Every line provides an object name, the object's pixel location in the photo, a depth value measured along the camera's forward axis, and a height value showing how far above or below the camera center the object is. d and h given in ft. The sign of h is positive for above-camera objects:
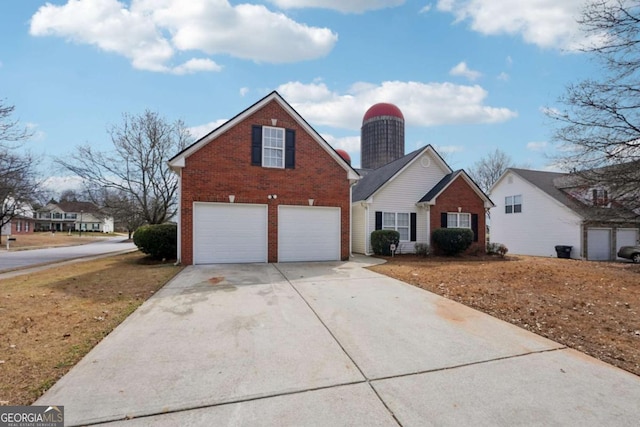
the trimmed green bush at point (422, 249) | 51.85 -5.24
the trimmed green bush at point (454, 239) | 50.70 -3.51
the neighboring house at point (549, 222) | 63.10 -0.69
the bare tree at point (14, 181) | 56.13 +8.70
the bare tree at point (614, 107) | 37.78 +14.54
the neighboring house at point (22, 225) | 130.34 -3.30
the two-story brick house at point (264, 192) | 36.86 +3.45
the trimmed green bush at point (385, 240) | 49.70 -3.53
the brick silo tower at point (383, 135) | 98.02 +27.39
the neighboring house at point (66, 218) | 217.97 +0.54
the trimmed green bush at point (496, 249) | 52.70 -5.47
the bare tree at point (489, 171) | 126.52 +20.44
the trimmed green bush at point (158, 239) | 41.68 -2.83
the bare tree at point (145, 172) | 60.39 +9.25
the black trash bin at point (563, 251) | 63.51 -6.79
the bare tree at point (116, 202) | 62.95 +3.48
